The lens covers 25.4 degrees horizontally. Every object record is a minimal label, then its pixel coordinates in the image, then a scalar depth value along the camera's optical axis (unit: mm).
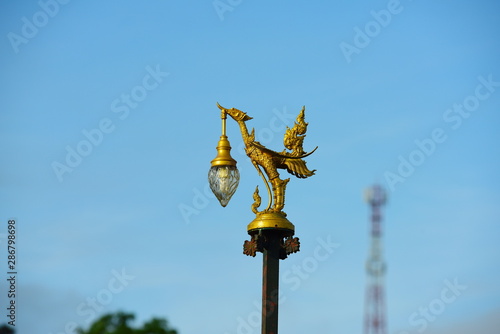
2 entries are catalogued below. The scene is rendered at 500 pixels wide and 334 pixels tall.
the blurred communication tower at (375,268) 31938
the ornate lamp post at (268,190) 19469
